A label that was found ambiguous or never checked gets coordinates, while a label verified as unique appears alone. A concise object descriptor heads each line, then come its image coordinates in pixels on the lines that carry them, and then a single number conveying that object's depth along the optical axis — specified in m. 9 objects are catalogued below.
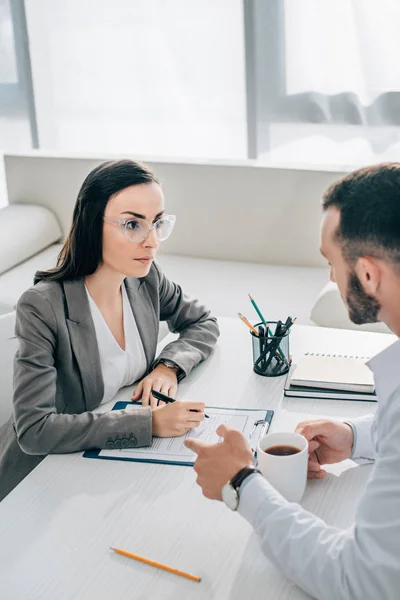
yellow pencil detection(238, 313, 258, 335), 1.79
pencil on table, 1.16
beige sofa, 3.22
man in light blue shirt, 1.06
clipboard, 1.47
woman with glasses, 1.65
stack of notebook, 1.69
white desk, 1.15
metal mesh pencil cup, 1.79
